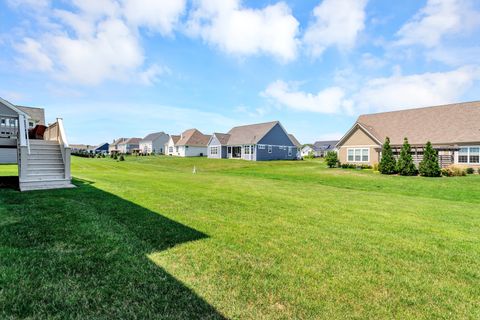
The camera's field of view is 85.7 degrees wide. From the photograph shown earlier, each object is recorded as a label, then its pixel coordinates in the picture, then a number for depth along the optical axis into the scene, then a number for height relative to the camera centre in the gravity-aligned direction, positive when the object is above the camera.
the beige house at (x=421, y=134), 25.89 +1.84
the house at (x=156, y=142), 81.88 +4.03
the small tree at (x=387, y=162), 25.99 -1.22
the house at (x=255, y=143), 47.56 +1.80
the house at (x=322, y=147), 95.40 +1.73
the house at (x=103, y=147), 108.38 +3.71
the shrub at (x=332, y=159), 33.53 -1.09
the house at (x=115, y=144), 107.80 +5.08
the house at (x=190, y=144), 63.97 +2.49
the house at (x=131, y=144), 99.50 +4.30
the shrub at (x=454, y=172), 23.09 -2.10
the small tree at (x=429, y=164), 22.95 -1.34
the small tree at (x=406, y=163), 24.50 -1.29
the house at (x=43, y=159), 10.42 -0.07
